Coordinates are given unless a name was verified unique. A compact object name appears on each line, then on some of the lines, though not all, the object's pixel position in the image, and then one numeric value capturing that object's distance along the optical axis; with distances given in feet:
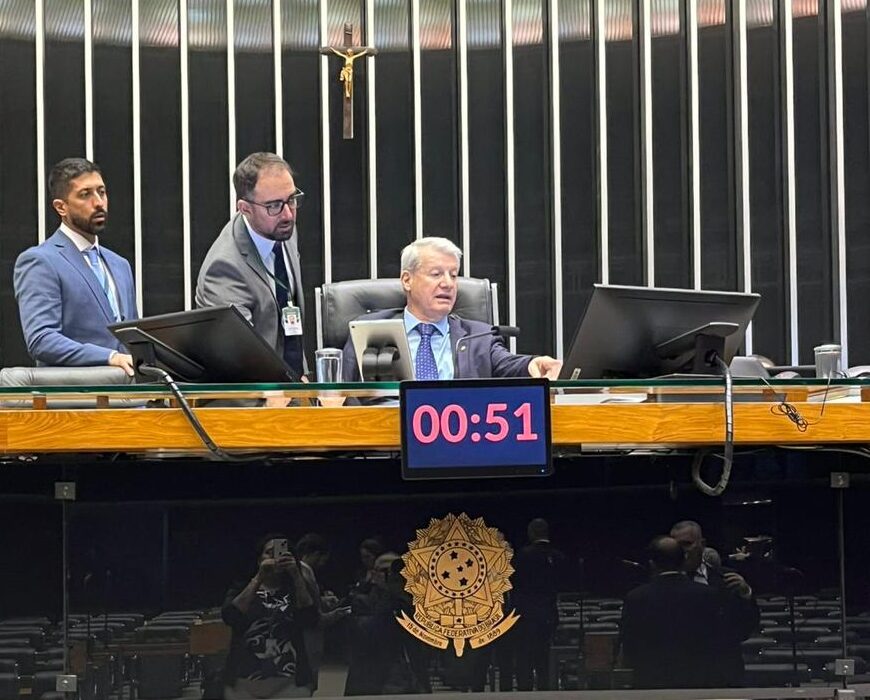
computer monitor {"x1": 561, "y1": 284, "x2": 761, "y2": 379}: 15.29
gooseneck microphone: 23.88
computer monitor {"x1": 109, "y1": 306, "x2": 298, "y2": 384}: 14.65
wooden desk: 13.38
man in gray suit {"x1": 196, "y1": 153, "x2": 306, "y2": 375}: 24.58
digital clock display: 13.09
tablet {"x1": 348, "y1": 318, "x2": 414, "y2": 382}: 17.98
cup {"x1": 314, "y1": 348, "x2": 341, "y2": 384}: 16.81
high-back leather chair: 26.02
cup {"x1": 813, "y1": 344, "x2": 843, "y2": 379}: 14.94
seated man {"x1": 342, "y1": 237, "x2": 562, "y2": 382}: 23.75
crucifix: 37.17
